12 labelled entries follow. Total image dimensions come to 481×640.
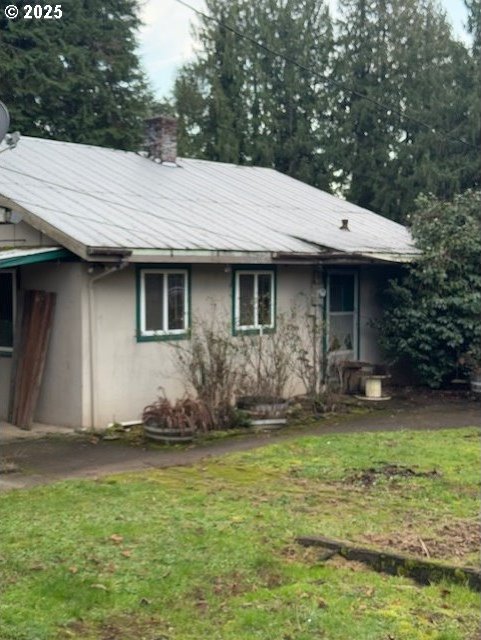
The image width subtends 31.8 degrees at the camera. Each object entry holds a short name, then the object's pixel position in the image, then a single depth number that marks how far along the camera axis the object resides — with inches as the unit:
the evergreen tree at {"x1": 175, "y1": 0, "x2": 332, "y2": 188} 1450.5
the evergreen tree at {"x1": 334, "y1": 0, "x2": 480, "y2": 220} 1323.8
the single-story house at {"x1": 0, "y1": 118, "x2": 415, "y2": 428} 458.6
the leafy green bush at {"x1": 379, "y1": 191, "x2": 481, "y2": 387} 609.3
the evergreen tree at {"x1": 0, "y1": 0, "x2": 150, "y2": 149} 1040.8
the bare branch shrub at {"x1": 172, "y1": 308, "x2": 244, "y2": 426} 471.2
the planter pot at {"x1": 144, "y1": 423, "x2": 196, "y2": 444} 426.6
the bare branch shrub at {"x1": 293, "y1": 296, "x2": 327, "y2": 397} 549.6
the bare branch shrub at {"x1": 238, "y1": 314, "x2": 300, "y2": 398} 497.4
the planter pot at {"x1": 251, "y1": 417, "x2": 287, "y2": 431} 473.4
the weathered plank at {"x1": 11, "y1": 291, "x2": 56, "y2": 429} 466.9
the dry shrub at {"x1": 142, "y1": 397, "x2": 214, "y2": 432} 431.5
